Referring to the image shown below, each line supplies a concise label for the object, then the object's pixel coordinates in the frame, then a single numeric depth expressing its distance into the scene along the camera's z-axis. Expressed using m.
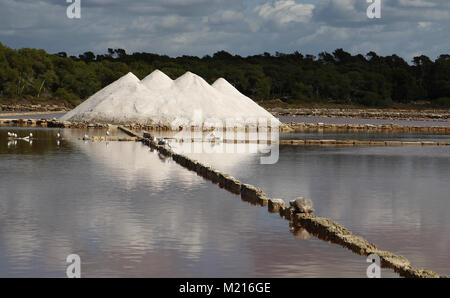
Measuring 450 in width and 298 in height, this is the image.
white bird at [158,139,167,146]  39.63
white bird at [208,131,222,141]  46.79
